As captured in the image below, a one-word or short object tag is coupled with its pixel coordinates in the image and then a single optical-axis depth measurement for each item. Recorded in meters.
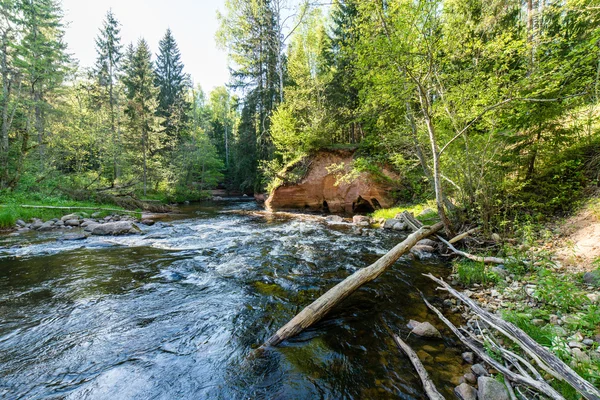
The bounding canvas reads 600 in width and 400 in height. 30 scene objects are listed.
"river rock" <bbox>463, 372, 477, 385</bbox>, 2.61
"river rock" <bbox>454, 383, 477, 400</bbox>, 2.39
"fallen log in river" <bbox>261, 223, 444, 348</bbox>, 3.34
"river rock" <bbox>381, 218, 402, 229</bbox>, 10.73
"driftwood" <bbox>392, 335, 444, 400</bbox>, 2.37
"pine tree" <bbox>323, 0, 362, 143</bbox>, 17.52
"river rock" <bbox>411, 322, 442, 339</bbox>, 3.38
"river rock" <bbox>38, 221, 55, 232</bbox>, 10.11
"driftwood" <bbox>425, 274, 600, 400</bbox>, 1.75
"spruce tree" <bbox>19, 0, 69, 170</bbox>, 15.34
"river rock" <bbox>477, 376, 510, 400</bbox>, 2.24
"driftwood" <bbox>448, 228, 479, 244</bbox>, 6.46
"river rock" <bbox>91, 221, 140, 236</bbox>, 9.82
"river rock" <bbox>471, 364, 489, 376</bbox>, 2.68
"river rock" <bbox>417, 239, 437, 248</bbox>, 7.47
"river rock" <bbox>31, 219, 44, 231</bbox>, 10.17
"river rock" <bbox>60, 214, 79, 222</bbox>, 11.30
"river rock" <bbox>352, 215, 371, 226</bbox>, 12.11
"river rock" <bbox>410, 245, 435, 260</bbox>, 6.78
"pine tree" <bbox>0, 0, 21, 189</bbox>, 14.21
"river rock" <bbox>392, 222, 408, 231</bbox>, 10.22
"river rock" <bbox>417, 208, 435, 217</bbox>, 10.73
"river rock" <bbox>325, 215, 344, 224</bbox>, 12.71
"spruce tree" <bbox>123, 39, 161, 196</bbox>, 20.38
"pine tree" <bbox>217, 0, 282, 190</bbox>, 19.19
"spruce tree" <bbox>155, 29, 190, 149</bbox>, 32.97
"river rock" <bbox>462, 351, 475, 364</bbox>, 2.91
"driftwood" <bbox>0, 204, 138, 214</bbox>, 11.41
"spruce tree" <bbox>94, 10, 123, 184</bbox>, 27.12
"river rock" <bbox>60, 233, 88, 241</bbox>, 8.83
